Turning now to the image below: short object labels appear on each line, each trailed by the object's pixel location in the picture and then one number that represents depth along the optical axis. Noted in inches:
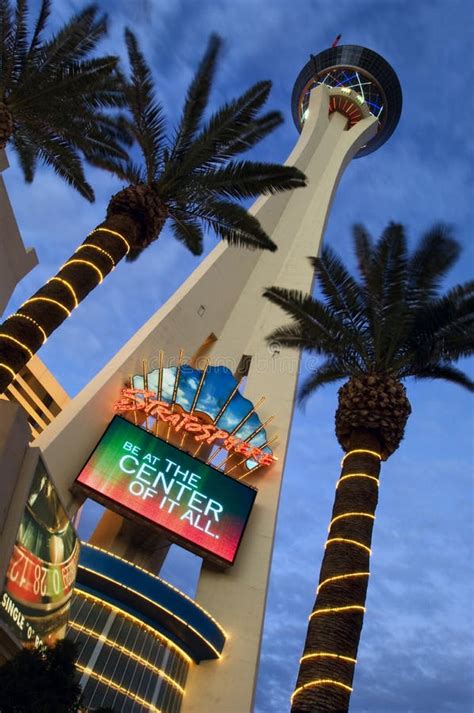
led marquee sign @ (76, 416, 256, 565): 882.1
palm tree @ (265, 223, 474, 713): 406.9
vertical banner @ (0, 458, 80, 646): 310.0
